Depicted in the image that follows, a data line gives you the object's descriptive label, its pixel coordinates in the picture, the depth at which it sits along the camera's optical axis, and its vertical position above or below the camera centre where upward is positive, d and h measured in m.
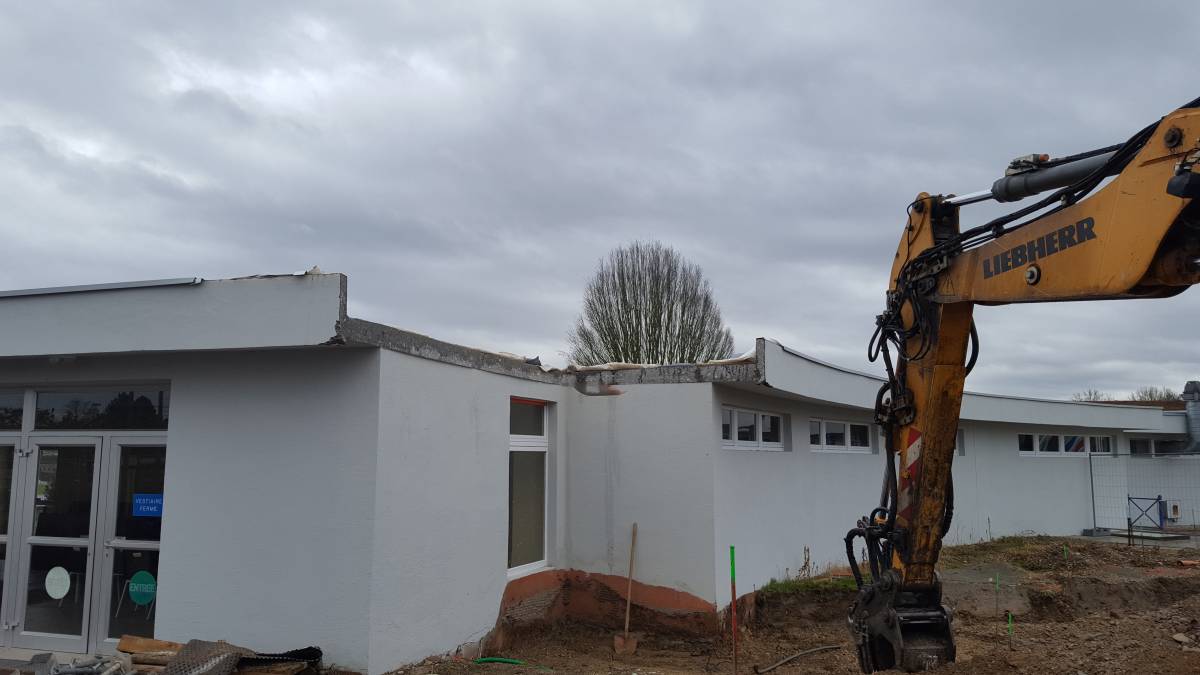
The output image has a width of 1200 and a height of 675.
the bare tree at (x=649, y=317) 26.41 +4.40
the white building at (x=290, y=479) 6.91 -0.18
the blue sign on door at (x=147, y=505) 7.50 -0.40
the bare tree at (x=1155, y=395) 46.17 +3.58
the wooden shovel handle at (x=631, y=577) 10.01 -1.37
